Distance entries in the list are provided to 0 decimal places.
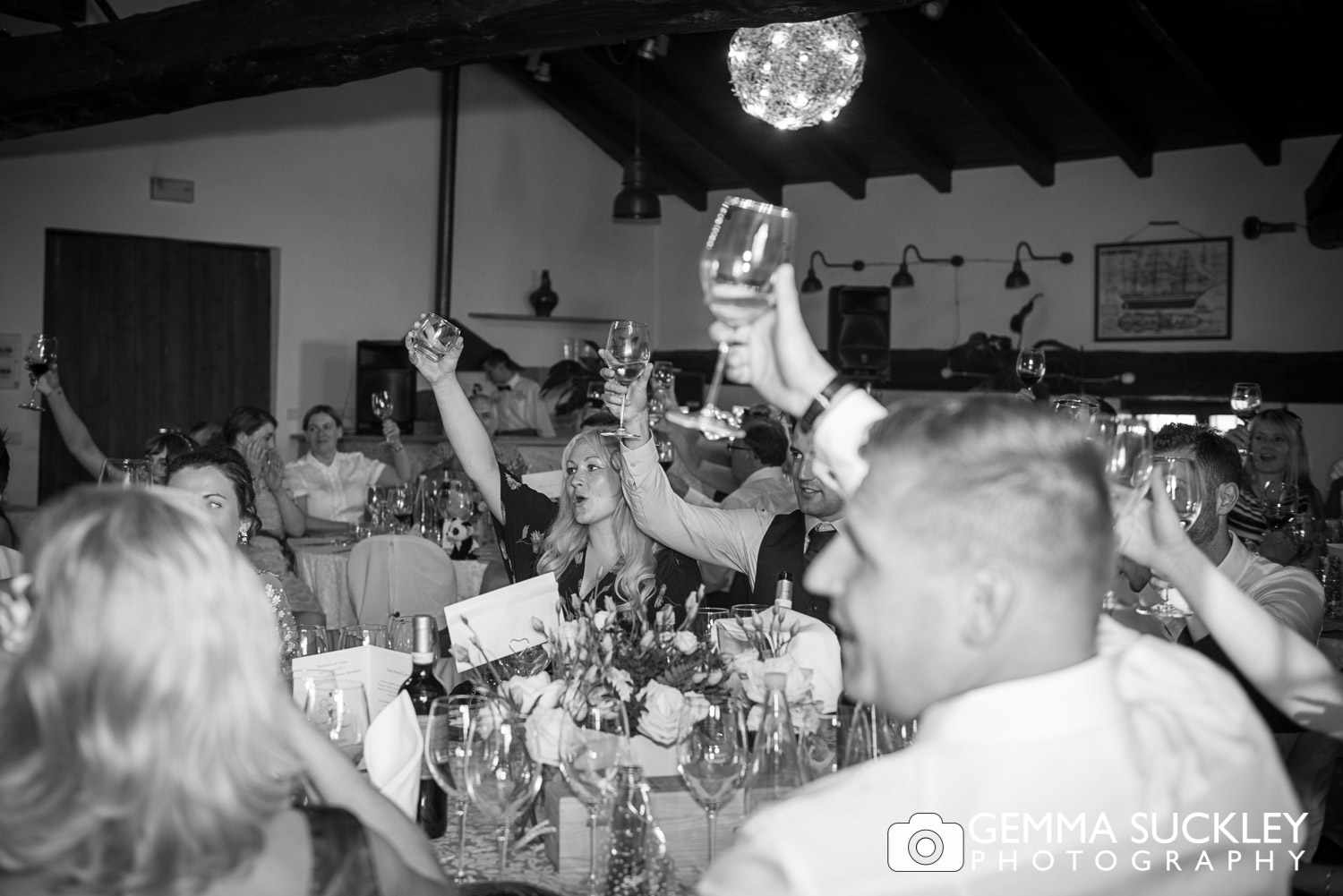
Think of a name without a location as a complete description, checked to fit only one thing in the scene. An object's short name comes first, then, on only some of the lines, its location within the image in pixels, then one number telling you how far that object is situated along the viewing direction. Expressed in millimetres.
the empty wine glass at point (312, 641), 2447
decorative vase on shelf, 11508
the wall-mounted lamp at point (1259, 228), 9477
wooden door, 9211
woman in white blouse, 7371
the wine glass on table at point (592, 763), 1621
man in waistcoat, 3009
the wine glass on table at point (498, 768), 1655
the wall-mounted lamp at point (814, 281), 11422
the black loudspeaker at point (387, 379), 9773
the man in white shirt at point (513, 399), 10164
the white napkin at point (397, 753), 1699
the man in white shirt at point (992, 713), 1053
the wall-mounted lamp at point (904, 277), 10969
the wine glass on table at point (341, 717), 2014
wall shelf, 11359
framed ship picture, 9906
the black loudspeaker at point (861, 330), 9984
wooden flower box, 1717
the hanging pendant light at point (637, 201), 9594
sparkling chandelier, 5855
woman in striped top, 5836
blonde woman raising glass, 3299
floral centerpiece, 1796
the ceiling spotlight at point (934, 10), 7683
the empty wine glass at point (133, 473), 2861
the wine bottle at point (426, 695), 1878
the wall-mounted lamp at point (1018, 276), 10344
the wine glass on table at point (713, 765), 1687
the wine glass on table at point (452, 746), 1677
